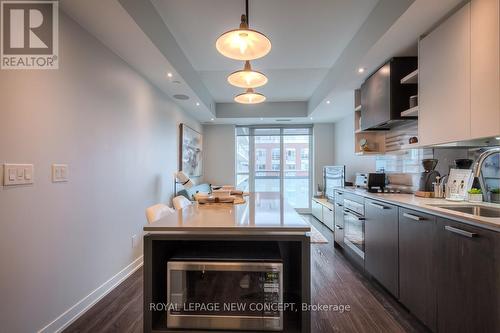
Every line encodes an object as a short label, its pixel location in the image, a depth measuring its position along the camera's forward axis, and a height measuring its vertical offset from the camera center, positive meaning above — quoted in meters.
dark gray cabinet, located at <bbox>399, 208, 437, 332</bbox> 1.59 -0.71
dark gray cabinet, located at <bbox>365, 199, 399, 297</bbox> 2.01 -0.71
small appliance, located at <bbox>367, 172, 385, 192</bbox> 2.98 -0.16
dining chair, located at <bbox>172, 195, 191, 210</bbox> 2.34 -0.35
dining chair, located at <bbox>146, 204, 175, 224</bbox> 1.65 -0.33
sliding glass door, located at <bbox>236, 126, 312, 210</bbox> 6.16 +0.16
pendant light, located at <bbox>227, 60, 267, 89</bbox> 2.04 +0.80
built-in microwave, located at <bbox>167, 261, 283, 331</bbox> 1.24 -0.72
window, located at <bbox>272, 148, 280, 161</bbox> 6.16 +0.34
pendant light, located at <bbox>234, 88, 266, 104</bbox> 2.54 +0.77
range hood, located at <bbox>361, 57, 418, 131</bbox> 2.46 +0.82
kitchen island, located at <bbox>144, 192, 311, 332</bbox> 1.19 -0.60
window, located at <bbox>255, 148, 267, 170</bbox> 6.21 +0.21
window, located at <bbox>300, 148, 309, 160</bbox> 6.18 +0.34
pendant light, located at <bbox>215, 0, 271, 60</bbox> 1.52 +0.84
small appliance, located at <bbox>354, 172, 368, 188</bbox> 3.52 -0.21
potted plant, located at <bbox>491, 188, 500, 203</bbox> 1.77 -0.21
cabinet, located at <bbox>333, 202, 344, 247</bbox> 3.24 -0.81
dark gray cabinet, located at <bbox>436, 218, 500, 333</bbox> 1.18 -0.62
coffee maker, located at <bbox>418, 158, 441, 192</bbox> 2.31 -0.08
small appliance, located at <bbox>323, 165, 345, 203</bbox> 4.68 -0.22
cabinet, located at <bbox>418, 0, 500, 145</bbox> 1.41 +0.63
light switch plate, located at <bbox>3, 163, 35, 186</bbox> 1.39 -0.04
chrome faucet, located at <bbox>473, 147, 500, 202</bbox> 1.76 -0.02
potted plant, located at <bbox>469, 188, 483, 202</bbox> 1.85 -0.22
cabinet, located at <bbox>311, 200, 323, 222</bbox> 5.07 -0.98
